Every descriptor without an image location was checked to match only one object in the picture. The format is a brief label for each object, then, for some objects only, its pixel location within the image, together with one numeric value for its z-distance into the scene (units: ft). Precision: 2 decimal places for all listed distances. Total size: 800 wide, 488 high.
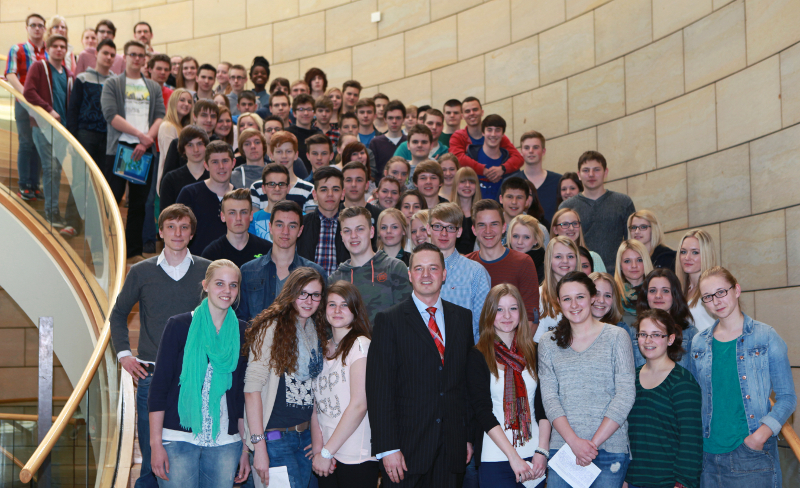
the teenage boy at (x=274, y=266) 14.23
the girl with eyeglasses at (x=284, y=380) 12.04
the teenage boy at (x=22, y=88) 22.77
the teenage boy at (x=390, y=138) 25.94
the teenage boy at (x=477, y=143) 23.89
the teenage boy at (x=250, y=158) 21.03
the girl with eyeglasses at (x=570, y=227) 17.56
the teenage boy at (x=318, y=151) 22.15
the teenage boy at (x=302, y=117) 26.04
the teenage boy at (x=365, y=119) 27.48
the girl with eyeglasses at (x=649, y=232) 17.49
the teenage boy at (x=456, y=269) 14.30
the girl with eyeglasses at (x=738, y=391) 12.04
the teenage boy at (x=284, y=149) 21.39
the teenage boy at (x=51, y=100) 22.09
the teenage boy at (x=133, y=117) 23.48
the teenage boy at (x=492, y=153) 23.88
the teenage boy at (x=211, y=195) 18.35
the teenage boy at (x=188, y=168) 20.20
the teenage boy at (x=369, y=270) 14.06
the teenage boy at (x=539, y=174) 22.89
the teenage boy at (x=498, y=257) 15.16
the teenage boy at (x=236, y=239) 15.94
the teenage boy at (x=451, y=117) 27.71
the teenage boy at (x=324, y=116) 27.43
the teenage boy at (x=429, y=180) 20.03
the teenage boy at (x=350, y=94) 30.99
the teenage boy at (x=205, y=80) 29.89
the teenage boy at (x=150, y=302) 13.55
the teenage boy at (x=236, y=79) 32.17
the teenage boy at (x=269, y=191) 18.40
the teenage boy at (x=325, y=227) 16.76
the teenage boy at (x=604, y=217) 20.11
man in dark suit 11.52
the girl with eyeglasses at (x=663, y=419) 11.71
